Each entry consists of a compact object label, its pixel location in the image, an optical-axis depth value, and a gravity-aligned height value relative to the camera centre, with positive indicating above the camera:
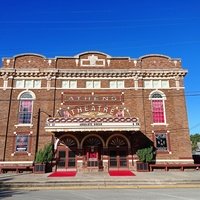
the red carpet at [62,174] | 17.53 -1.51
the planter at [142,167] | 19.62 -1.03
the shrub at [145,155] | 19.64 +0.01
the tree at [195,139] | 120.04 +9.22
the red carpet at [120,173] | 17.74 -1.45
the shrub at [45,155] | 19.16 +0.02
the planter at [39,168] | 18.98 -1.07
